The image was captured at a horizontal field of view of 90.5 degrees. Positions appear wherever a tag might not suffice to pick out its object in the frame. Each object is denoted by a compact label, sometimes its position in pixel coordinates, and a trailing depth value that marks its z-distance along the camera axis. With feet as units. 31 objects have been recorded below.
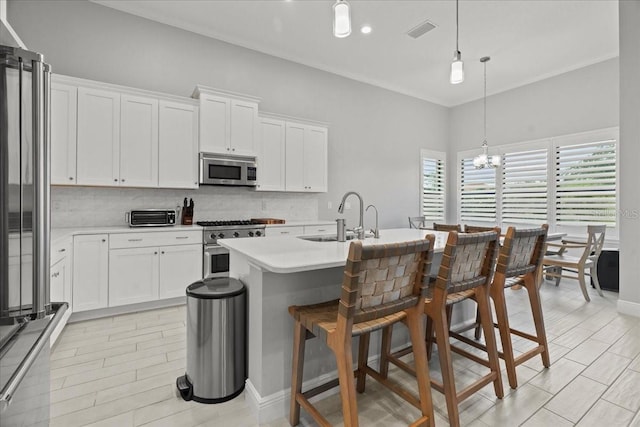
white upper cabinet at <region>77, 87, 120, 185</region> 10.77
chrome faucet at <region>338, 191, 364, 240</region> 8.03
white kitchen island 5.65
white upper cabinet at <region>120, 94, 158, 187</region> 11.48
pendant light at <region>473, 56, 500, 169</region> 16.00
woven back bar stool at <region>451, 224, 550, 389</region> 6.74
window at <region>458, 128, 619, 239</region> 16.10
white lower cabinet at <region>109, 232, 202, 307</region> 10.66
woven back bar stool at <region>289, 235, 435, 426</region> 4.26
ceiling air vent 13.38
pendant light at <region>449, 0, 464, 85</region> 9.17
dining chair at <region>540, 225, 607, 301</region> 12.83
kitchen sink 8.27
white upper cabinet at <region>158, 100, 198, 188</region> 12.17
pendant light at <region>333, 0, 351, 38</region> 6.74
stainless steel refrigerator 3.45
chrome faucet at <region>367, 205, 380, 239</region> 8.49
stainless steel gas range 12.13
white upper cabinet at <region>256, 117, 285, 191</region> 14.60
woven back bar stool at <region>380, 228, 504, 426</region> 5.41
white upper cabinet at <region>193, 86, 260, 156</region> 12.76
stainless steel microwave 12.82
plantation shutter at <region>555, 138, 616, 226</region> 15.94
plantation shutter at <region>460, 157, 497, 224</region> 21.12
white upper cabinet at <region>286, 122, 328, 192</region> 15.37
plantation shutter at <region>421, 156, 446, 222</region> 22.52
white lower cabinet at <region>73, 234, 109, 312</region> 10.01
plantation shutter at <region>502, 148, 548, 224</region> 18.51
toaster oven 11.41
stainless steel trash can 6.20
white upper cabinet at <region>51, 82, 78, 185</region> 10.32
